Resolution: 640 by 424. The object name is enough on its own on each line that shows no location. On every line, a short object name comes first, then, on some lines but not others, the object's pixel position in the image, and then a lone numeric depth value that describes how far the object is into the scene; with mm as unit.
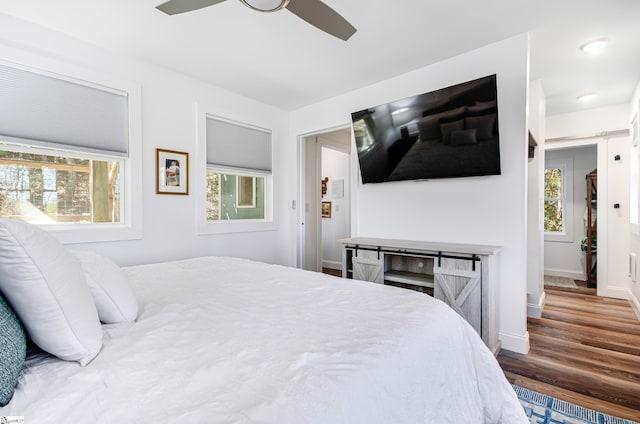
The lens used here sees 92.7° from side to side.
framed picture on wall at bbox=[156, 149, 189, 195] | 2859
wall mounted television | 2436
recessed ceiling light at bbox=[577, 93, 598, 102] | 3465
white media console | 2250
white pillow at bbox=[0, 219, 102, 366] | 788
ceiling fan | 1523
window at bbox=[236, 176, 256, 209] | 3756
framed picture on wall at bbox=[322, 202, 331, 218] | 5734
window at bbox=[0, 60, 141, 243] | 2172
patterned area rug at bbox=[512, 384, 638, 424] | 1626
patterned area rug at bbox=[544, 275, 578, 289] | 4426
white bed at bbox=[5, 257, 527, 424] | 647
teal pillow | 644
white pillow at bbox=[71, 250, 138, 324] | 1094
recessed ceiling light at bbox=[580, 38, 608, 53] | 2430
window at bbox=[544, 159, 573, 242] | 5066
